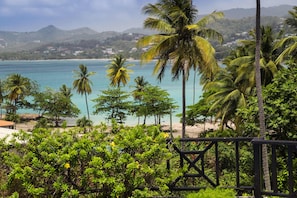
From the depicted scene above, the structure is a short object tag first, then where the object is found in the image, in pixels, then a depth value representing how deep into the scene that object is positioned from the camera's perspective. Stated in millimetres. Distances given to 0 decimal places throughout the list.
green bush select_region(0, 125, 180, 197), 4531
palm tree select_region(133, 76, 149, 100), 42531
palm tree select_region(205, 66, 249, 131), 20547
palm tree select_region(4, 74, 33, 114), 44500
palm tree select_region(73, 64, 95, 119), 43984
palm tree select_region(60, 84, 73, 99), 47531
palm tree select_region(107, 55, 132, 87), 40688
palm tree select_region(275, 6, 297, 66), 17547
